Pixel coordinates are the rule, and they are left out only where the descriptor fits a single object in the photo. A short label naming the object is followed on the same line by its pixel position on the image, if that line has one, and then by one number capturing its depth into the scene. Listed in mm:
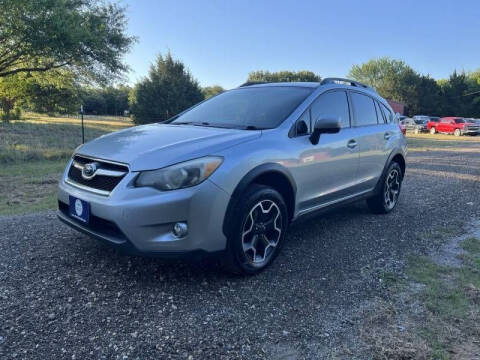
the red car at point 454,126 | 29469
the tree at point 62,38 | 14570
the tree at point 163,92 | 26984
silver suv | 2684
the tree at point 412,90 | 54688
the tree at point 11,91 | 20469
